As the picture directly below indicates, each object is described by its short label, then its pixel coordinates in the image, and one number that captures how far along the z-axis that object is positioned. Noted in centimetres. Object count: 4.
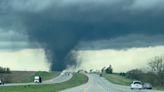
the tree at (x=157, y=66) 17970
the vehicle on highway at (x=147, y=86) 10935
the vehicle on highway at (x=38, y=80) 16442
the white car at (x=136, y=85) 10406
